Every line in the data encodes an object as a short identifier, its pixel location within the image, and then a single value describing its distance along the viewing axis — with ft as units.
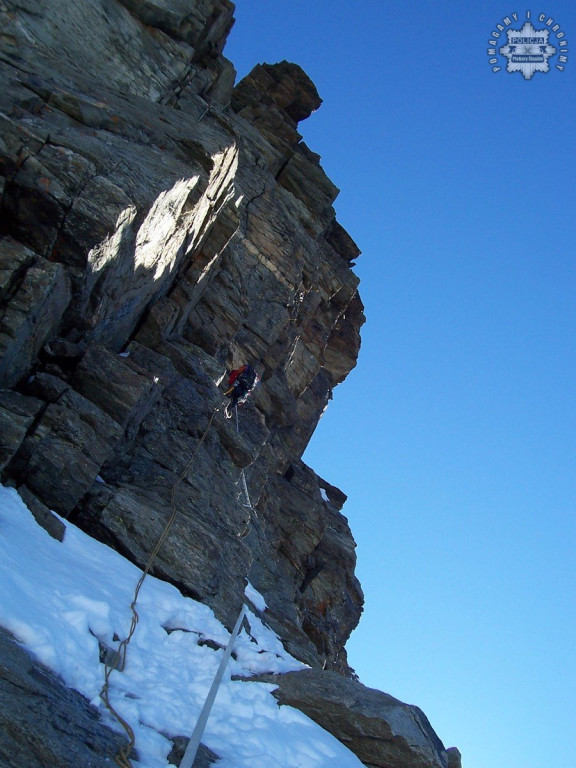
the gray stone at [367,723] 39.37
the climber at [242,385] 83.82
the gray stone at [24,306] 42.29
